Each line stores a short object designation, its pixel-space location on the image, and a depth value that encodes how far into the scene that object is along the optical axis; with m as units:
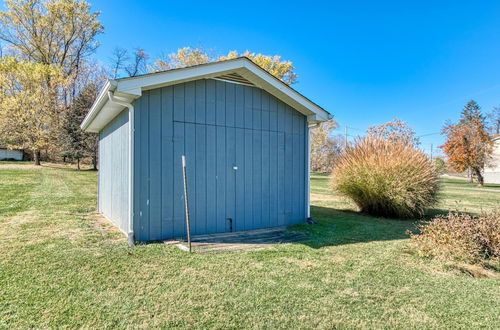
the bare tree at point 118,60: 21.98
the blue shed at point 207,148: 4.28
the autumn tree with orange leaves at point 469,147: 21.17
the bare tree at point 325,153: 32.69
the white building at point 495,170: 24.56
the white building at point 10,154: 24.13
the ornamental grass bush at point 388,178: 6.71
